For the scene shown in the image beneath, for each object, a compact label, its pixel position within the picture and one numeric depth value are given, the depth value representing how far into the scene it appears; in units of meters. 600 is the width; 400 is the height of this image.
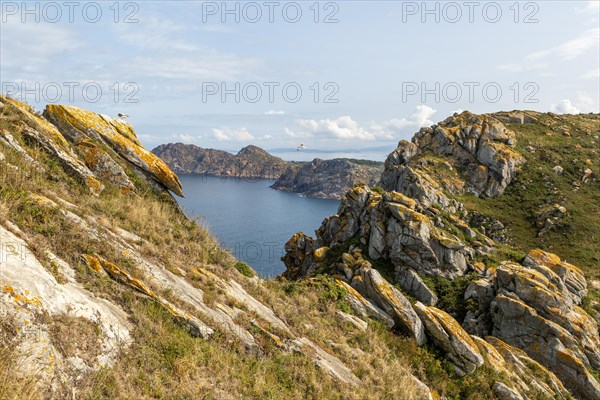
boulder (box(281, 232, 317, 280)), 42.10
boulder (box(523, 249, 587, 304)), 29.09
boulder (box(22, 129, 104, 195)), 12.86
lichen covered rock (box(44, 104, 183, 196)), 15.51
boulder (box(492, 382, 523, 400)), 13.99
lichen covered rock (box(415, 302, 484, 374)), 14.82
